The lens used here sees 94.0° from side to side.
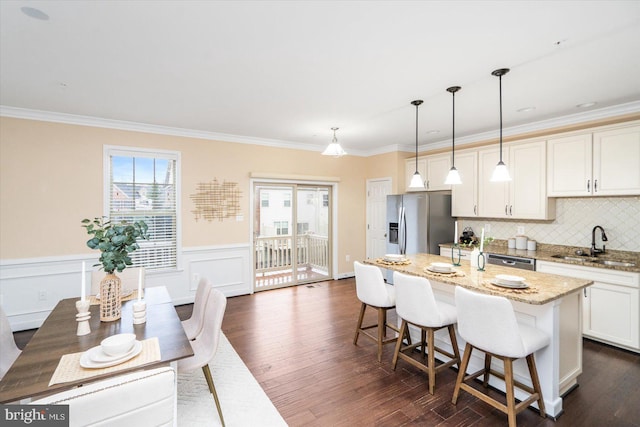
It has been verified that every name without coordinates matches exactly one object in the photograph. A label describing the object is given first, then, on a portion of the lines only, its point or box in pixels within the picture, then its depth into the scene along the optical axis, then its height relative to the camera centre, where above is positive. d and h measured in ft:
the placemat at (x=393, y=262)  10.43 -1.74
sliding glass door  17.69 -1.33
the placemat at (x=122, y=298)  8.07 -2.44
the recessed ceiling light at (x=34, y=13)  5.90 +4.00
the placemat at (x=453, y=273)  8.67 -1.78
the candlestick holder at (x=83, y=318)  6.18 -2.23
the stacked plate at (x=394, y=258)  10.77 -1.65
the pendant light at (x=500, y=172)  8.74 +1.24
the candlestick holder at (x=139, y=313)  6.66 -2.27
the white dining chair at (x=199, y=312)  8.42 -2.95
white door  19.43 -0.19
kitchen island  6.99 -2.60
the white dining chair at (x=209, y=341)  6.70 -3.15
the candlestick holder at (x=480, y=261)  9.32 -1.48
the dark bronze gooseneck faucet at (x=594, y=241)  11.82 -1.09
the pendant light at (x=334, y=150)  12.31 +2.61
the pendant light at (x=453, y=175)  9.78 +1.26
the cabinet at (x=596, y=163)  10.66 +1.95
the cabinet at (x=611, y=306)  9.89 -3.18
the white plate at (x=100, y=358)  4.92 -2.49
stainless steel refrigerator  16.10 -0.49
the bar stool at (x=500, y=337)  6.30 -2.77
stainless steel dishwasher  12.31 -2.06
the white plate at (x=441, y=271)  8.89 -1.72
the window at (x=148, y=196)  13.75 +0.76
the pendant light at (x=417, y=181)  10.82 +1.17
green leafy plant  6.79 -0.74
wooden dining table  4.43 -2.54
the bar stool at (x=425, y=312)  7.82 -2.72
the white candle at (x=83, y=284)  6.27 -1.55
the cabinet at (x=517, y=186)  12.93 +1.30
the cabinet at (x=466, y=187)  15.35 +1.38
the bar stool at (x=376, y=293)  9.41 -2.60
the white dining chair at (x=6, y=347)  6.62 -3.18
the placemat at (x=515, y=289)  6.95 -1.82
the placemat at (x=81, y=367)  4.63 -2.56
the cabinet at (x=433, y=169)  16.79 +2.59
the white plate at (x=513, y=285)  7.23 -1.75
